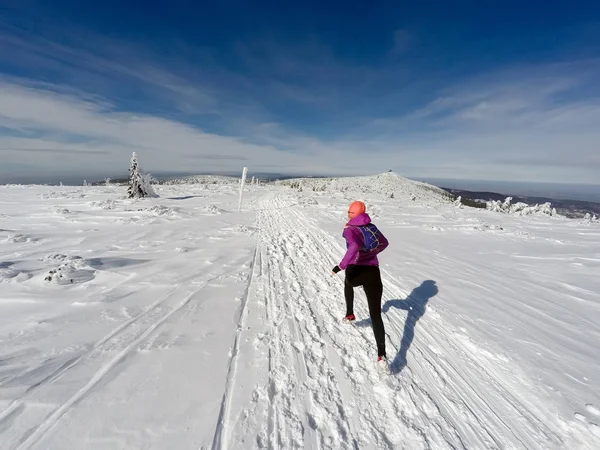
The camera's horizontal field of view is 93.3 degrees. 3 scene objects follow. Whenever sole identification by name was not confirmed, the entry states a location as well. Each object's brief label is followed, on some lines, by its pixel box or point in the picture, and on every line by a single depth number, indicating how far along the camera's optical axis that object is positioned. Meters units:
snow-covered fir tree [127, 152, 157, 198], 20.44
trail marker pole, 18.01
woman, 3.67
